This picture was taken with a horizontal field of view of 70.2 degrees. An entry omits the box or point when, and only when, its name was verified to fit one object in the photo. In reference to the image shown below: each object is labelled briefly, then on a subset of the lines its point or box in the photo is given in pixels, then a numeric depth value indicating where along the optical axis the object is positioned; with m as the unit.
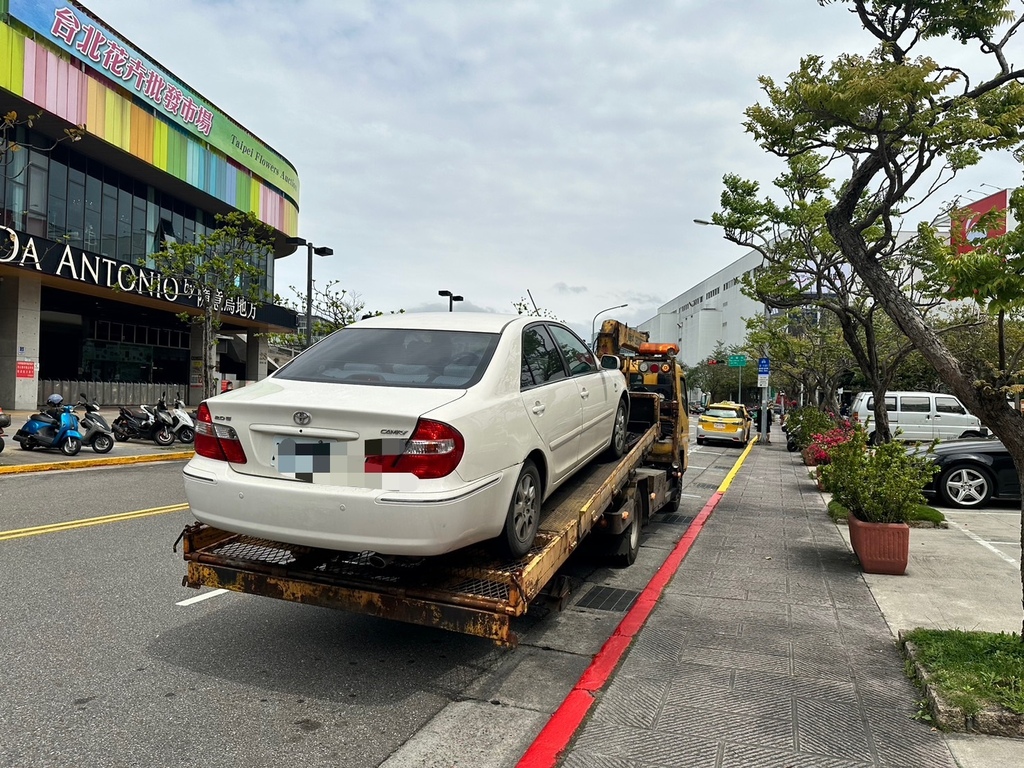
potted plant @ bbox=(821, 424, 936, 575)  6.70
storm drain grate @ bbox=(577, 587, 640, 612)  5.69
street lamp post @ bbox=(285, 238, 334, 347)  23.88
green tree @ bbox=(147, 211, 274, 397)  19.11
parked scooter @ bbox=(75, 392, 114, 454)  14.47
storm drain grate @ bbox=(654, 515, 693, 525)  9.55
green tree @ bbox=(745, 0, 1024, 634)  6.86
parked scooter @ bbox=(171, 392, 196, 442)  17.25
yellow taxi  25.81
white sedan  3.59
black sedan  10.93
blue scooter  13.75
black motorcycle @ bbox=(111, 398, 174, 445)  16.86
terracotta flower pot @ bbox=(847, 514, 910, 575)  6.67
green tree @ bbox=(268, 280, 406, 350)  24.61
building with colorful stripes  21.92
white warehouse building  91.88
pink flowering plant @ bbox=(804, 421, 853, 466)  13.38
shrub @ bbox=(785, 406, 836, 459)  19.22
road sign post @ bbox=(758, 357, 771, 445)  27.83
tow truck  3.77
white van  21.75
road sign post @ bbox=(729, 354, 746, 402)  48.69
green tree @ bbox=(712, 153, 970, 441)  13.23
